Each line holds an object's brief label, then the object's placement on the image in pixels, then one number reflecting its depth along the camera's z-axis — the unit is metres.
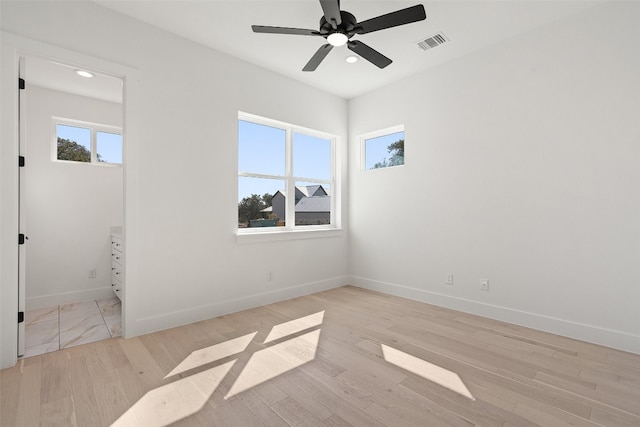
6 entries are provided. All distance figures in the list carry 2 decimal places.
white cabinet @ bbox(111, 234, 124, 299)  3.61
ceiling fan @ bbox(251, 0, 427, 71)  2.06
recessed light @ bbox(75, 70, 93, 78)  3.19
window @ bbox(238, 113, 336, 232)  3.78
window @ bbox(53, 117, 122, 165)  3.92
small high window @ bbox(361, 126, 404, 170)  4.21
